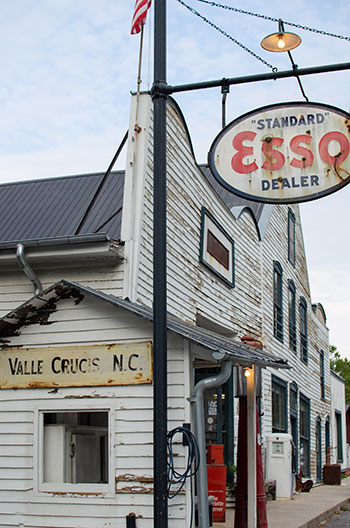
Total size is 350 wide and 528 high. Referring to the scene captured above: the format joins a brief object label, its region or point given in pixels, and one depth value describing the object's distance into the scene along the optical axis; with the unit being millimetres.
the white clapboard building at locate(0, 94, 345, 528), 6977
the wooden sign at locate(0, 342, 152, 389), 7016
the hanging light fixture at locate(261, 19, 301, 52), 7602
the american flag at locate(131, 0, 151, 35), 10414
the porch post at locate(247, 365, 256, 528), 9312
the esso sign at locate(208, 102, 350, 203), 7340
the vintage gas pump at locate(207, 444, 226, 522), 11570
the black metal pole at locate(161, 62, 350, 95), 6773
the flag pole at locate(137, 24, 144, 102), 11312
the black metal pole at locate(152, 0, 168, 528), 6039
